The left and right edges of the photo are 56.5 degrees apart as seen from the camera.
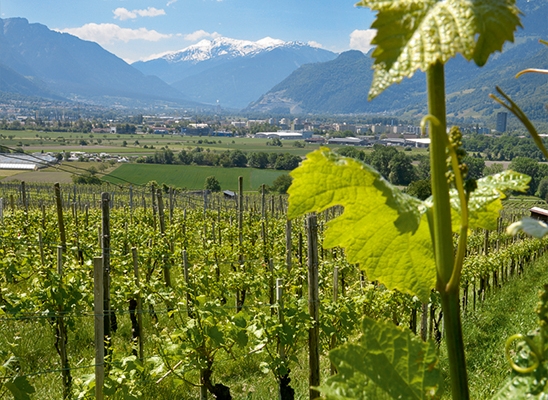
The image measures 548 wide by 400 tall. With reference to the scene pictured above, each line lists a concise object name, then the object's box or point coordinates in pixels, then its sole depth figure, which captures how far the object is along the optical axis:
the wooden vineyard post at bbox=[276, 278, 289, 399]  5.30
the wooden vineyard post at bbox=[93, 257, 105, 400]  4.06
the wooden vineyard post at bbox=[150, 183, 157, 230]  15.83
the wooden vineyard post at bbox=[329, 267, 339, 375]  6.00
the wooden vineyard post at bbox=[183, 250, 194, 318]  5.62
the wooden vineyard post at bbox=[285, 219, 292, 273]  7.93
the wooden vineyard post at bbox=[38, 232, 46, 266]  8.81
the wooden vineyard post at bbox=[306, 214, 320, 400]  5.05
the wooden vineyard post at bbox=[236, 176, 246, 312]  10.32
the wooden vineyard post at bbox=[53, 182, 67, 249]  8.98
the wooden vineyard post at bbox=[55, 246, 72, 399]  6.14
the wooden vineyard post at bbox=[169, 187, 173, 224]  15.09
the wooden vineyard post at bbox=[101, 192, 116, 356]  6.02
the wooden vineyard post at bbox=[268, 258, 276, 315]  7.39
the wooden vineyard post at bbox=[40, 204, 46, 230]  14.70
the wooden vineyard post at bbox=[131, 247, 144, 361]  6.61
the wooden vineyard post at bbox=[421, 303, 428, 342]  6.75
